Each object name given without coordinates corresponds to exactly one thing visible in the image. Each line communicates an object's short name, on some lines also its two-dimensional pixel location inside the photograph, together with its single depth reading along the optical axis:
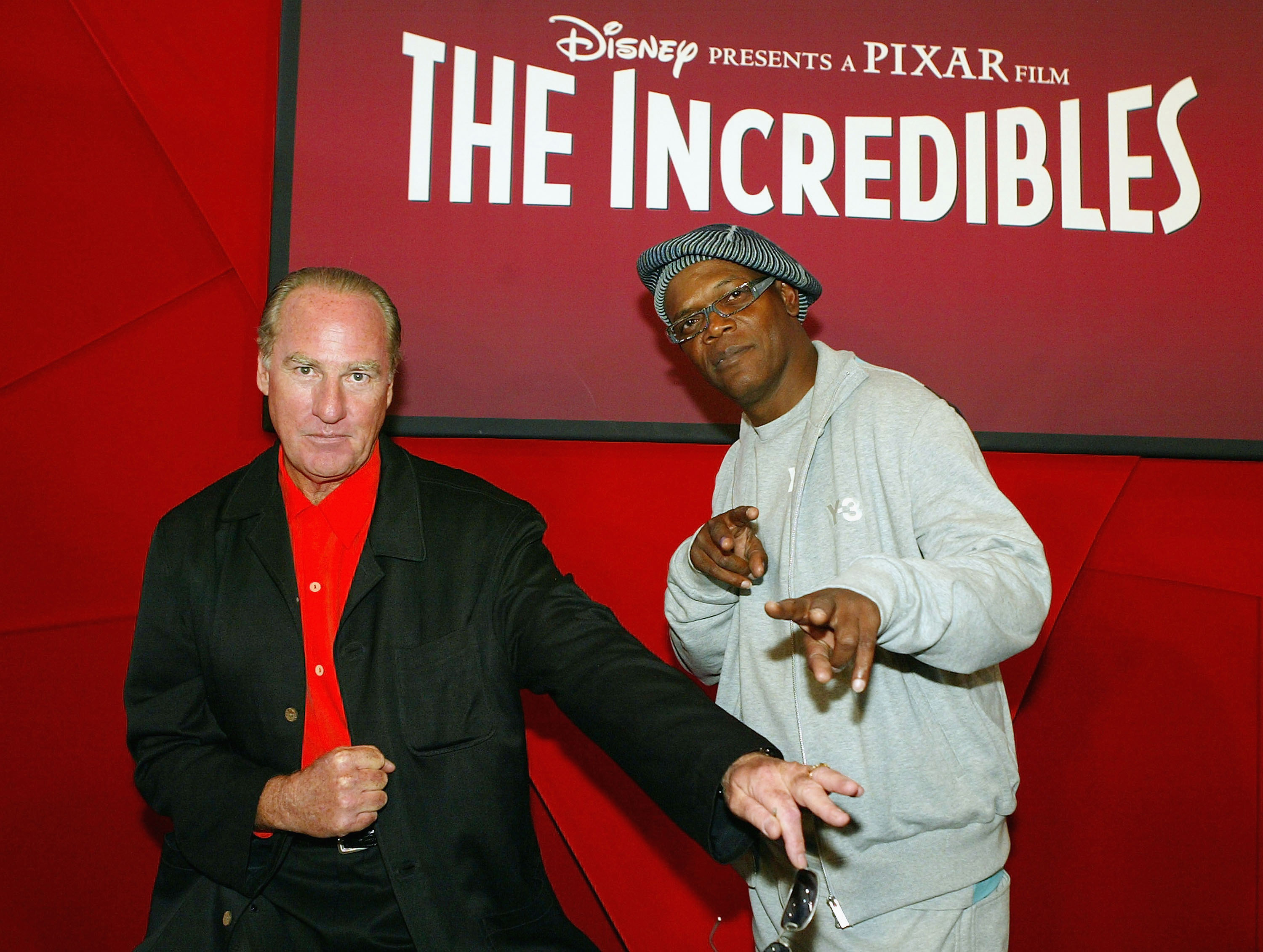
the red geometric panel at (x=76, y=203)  2.22
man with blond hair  1.39
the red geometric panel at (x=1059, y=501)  2.27
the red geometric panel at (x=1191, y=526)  2.29
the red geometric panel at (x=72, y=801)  2.14
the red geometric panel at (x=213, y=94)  2.28
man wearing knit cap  1.29
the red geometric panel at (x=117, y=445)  2.18
